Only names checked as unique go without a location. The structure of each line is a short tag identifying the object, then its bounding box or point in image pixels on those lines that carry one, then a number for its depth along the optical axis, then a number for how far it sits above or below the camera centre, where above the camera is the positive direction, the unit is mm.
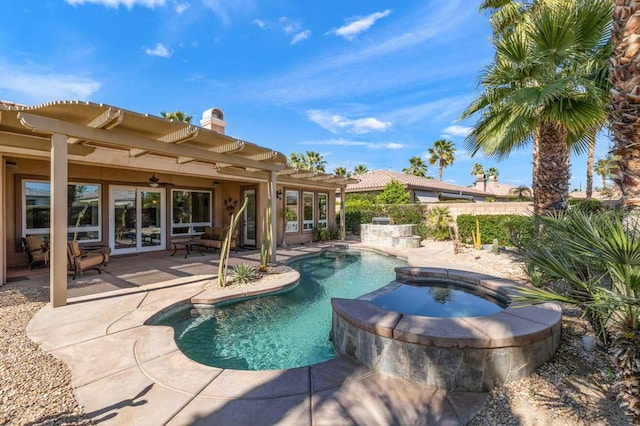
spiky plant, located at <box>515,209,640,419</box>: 2252 -634
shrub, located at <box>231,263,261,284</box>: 7387 -1615
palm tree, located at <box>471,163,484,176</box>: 47794 +7133
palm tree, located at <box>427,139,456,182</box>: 38031 +7716
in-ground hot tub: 3225 -1531
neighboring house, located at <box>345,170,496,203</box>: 23922 +2095
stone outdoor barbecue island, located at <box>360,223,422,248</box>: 14703 -1250
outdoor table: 11211 -1231
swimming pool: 4340 -2101
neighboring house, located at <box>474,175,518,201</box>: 34019 +3288
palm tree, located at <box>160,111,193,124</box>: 18891 +6278
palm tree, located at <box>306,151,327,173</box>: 34875 +6323
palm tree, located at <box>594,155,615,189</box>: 33469 +5273
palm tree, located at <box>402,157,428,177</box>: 38938 +6130
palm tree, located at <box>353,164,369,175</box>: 41062 +6048
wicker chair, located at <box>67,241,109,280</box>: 7473 -1236
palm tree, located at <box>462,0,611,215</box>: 6354 +2929
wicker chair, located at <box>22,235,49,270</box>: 8258 -1015
